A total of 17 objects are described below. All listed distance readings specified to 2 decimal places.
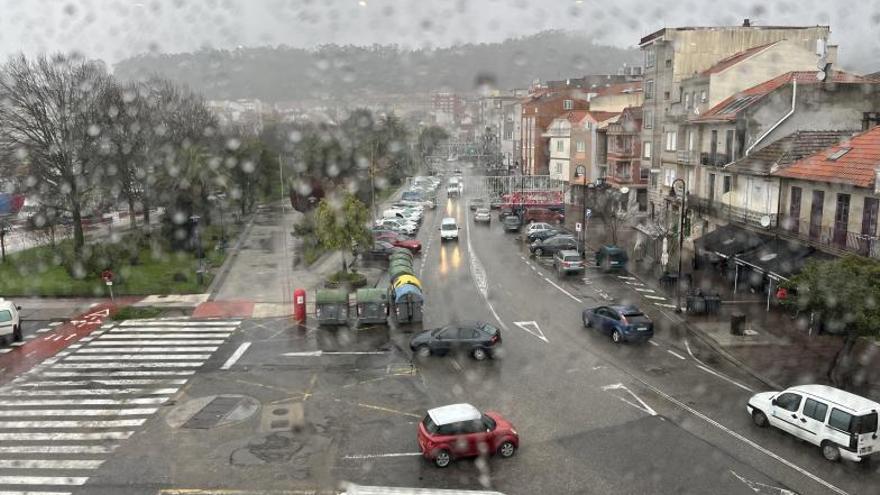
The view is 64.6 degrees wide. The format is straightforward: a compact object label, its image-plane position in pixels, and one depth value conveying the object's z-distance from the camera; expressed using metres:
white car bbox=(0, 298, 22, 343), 20.88
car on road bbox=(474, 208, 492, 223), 51.31
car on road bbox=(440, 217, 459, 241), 41.72
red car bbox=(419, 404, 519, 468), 12.45
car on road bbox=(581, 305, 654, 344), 19.94
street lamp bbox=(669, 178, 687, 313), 23.73
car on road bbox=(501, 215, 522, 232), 46.22
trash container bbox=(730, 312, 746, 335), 20.66
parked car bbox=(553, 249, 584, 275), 30.17
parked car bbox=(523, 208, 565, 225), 50.81
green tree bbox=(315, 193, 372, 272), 28.81
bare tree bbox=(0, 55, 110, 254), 34.44
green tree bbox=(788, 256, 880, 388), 14.71
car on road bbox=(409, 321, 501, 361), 18.81
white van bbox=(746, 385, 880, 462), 12.25
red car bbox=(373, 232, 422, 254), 37.94
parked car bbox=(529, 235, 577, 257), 35.38
